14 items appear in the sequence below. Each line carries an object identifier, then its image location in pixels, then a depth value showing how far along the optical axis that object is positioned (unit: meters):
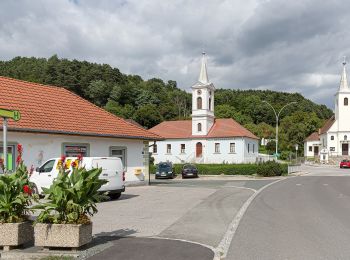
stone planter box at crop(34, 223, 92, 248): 7.86
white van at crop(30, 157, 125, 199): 18.06
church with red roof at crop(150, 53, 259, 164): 63.69
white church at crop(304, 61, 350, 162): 86.75
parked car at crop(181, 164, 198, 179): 43.94
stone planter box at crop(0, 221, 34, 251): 8.04
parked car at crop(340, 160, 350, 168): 63.56
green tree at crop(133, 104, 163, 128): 107.19
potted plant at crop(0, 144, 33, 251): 8.05
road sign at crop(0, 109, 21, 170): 9.32
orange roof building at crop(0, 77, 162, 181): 21.06
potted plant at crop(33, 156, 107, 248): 7.88
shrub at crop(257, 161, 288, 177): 43.56
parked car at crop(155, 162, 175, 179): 42.38
